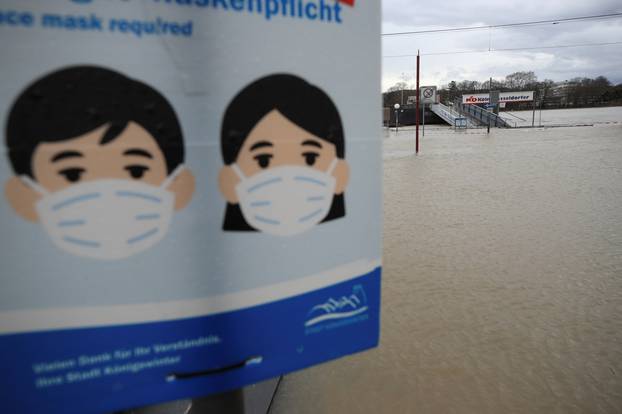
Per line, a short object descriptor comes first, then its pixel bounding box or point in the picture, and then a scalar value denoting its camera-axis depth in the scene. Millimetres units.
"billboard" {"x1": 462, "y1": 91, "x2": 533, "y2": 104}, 44562
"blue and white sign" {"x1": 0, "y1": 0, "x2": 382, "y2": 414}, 952
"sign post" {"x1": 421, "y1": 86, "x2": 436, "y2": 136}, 22469
